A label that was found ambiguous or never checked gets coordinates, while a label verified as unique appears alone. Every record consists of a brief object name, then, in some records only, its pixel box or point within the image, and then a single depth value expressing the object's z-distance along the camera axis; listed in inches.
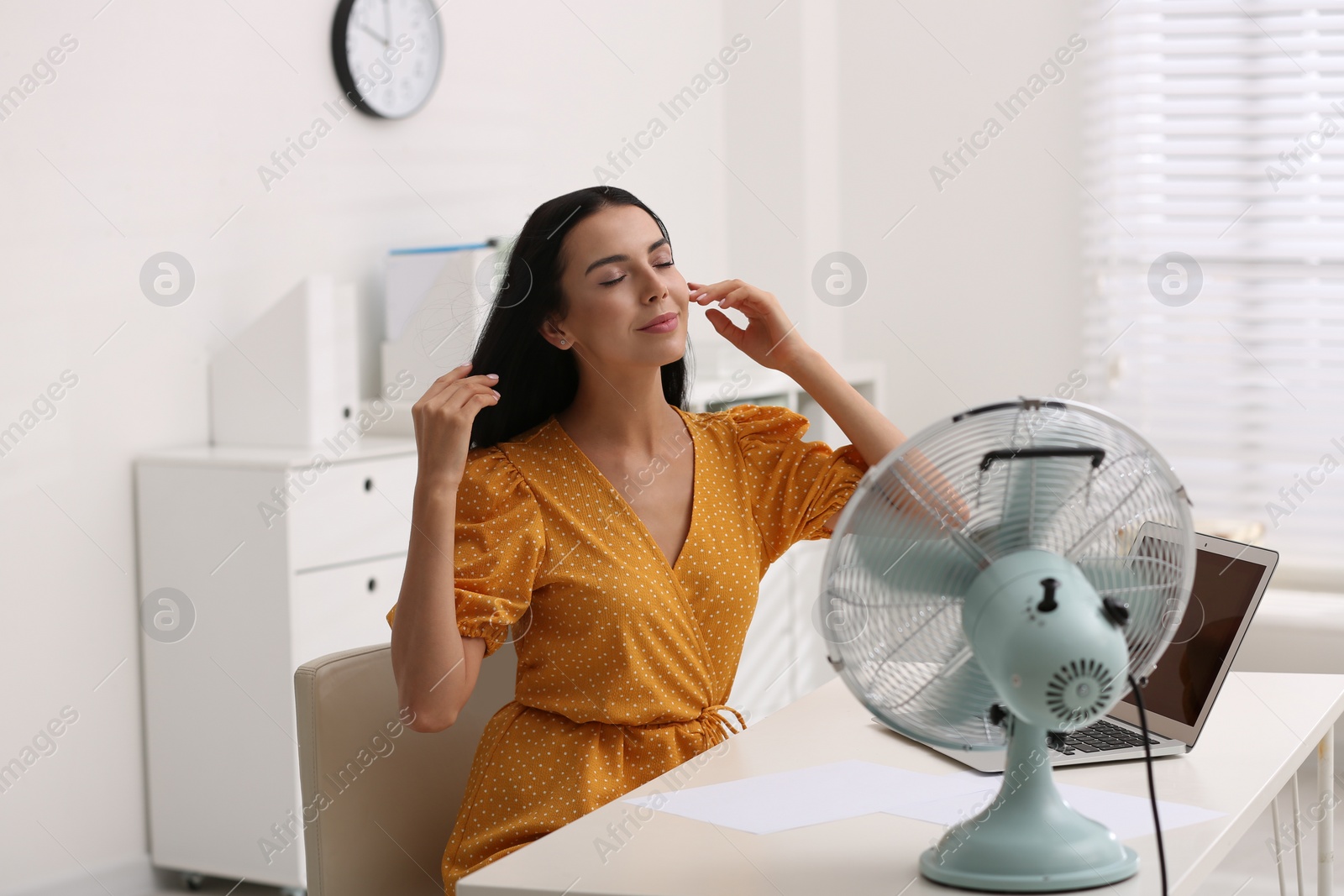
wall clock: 186.1
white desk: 112.7
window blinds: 213.1
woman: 127.0
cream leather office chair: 125.4
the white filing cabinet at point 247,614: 168.1
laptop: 124.5
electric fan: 110.6
